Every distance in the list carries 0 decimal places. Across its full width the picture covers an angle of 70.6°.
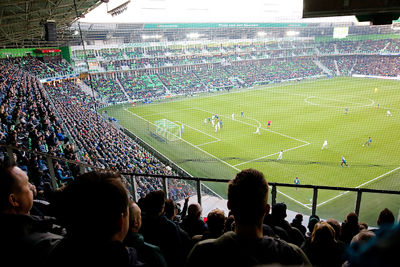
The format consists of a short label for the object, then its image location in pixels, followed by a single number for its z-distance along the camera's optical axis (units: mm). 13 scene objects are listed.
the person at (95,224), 1058
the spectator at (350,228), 2625
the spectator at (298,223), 3084
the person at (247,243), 1113
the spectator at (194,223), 2648
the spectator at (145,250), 1479
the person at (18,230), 1236
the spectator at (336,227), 2473
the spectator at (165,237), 2041
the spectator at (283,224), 2574
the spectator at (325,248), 1871
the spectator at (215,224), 2162
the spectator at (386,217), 2595
